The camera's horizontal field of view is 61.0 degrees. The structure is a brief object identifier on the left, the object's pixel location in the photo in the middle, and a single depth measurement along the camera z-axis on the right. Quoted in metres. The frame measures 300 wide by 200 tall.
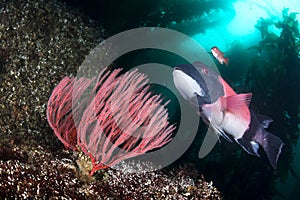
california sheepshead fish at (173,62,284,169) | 2.09
